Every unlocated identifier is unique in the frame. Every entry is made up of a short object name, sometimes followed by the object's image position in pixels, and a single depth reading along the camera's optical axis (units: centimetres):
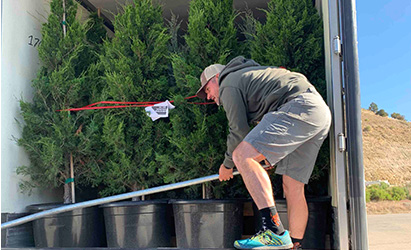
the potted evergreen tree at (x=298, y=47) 324
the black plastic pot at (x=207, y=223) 299
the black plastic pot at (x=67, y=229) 328
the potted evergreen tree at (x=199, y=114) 335
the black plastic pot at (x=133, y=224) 315
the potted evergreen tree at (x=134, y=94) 355
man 236
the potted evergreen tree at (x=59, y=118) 363
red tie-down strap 359
